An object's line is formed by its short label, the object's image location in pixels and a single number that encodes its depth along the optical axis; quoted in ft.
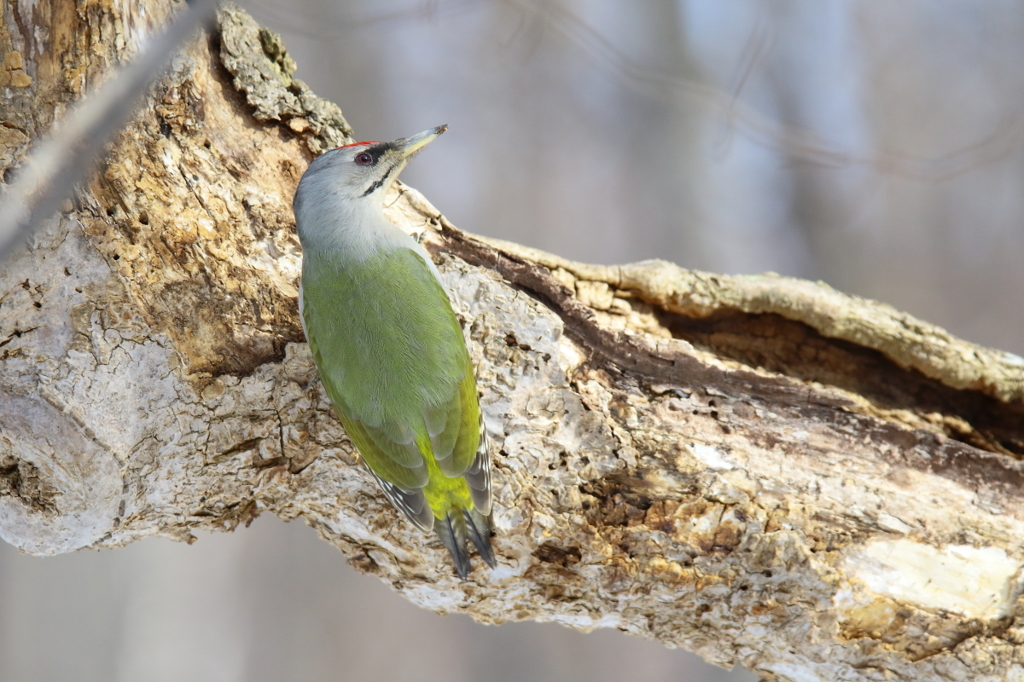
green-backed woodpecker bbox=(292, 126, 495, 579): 23.72
